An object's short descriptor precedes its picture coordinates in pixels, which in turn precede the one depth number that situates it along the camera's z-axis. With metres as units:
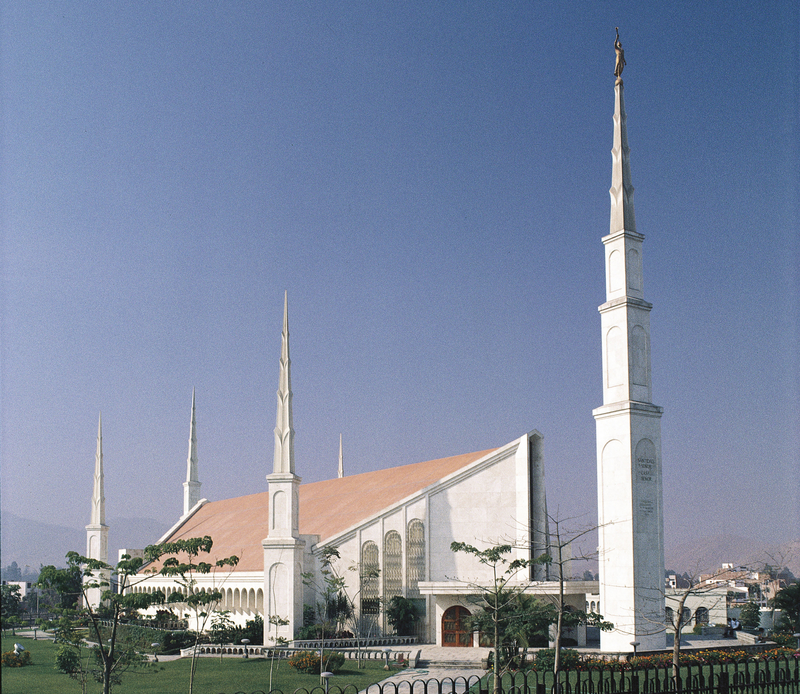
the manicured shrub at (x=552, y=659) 28.38
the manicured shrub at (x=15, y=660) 36.52
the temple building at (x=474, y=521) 32.69
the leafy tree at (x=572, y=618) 20.69
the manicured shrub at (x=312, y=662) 32.62
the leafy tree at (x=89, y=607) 19.77
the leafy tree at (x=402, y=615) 42.09
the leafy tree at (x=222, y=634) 41.42
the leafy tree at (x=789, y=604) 48.88
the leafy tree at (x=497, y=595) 30.52
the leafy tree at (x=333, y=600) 41.62
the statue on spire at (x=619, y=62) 36.50
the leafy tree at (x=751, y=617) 62.60
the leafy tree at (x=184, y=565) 24.66
